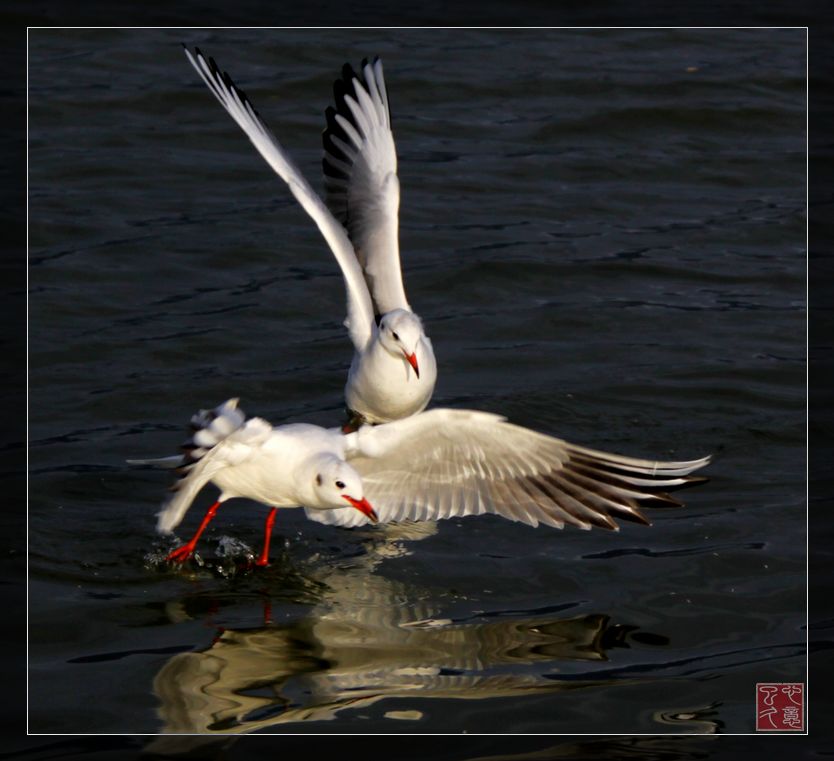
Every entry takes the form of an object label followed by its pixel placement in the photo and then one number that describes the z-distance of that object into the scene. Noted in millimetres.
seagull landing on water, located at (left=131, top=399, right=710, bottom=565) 11000
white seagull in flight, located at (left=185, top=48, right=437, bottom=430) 13641
